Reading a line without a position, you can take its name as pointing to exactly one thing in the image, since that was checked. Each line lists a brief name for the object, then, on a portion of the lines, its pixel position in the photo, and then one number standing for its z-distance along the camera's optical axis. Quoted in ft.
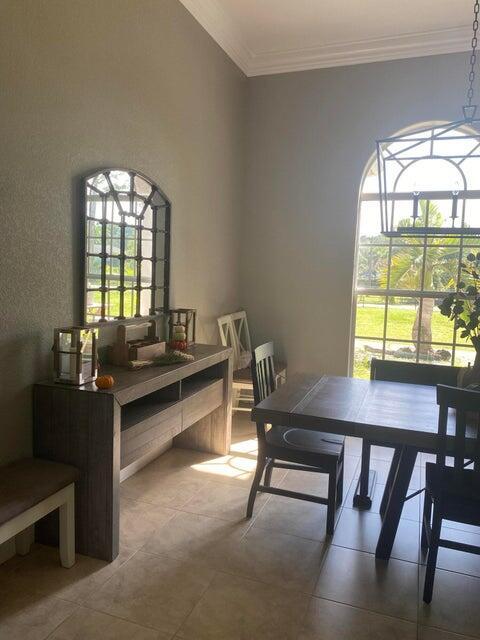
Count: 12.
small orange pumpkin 7.01
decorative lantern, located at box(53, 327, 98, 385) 7.06
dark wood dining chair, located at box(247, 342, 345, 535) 7.72
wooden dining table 6.44
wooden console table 6.86
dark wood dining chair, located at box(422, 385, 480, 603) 5.86
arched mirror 8.19
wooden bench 5.67
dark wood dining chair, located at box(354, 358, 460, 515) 8.78
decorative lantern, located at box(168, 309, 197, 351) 9.90
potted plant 7.18
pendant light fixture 12.72
